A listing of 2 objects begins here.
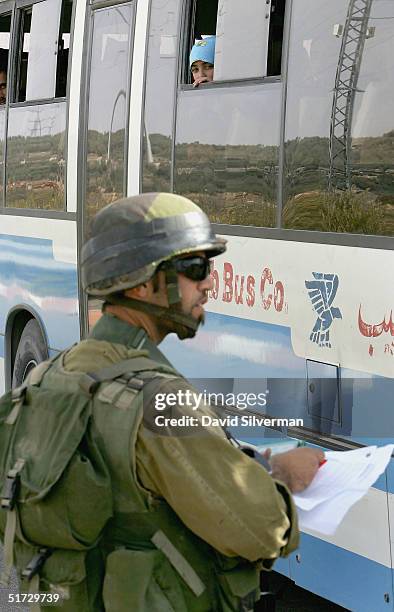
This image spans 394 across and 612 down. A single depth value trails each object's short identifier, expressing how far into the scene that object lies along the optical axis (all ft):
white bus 17.22
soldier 8.91
